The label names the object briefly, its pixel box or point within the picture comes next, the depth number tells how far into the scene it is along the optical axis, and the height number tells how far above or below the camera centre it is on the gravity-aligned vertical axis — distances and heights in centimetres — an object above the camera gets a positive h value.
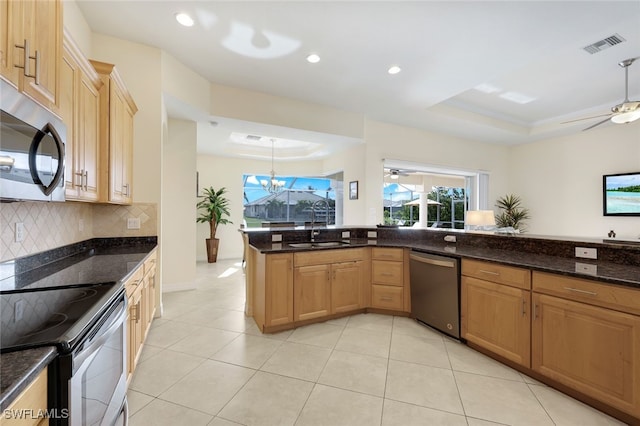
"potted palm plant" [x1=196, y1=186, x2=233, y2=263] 634 +2
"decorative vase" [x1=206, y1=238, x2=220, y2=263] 634 -89
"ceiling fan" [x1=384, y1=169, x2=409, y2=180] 679 +105
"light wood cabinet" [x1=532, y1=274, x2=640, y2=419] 154 -86
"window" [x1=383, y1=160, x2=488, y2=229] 634 +65
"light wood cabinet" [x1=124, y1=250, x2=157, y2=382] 177 -76
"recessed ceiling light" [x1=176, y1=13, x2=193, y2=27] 238 +183
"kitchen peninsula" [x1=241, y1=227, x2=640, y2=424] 161 -69
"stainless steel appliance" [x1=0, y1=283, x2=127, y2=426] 81 -46
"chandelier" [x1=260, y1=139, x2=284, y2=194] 683 +82
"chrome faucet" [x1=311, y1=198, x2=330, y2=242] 350 -26
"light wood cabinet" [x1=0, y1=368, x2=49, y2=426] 60 -50
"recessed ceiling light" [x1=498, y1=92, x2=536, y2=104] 426 +198
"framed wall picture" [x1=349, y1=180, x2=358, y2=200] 518 +49
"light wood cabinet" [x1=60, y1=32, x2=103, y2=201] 169 +66
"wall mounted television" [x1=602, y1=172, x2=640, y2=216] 468 +38
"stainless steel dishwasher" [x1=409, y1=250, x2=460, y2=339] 255 -82
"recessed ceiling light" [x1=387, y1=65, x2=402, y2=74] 320 +182
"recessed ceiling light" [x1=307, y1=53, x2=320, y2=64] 296 +182
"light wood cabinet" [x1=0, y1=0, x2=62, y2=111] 102 +73
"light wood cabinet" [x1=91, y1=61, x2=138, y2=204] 217 +73
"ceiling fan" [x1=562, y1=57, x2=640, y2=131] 303 +123
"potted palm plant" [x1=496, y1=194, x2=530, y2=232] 615 +3
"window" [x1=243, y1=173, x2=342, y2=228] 781 +50
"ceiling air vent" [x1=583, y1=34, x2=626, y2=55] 278 +190
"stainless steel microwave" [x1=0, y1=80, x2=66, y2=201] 98 +28
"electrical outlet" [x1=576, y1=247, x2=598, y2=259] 209 -31
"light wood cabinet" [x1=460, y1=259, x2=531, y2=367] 203 -81
